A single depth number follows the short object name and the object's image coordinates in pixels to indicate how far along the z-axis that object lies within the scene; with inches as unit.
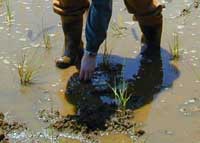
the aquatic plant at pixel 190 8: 188.3
